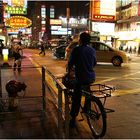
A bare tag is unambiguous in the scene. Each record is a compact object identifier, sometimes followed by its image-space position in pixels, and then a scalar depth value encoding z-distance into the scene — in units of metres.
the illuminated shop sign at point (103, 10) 42.24
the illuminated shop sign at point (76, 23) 77.74
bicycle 5.98
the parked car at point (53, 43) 67.86
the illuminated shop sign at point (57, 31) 118.56
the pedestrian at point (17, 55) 18.67
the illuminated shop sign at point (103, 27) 47.09
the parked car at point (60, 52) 30.36
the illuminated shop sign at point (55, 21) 127.88
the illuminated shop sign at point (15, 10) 36.53
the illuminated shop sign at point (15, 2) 34.59
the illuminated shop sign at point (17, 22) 28.74
